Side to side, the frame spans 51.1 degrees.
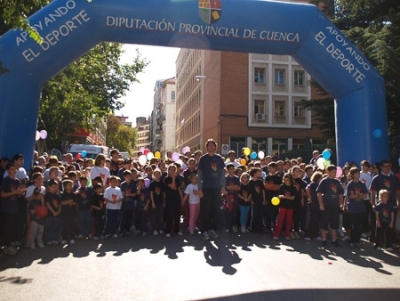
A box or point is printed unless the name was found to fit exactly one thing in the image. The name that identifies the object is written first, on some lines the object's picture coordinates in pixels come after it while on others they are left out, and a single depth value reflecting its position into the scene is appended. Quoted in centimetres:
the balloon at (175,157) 1366
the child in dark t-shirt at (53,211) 811
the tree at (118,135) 7519
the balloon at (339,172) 989
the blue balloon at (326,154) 1221
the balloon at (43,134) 1312
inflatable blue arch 884
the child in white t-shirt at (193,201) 945
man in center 895
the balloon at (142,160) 1343
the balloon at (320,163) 1139
